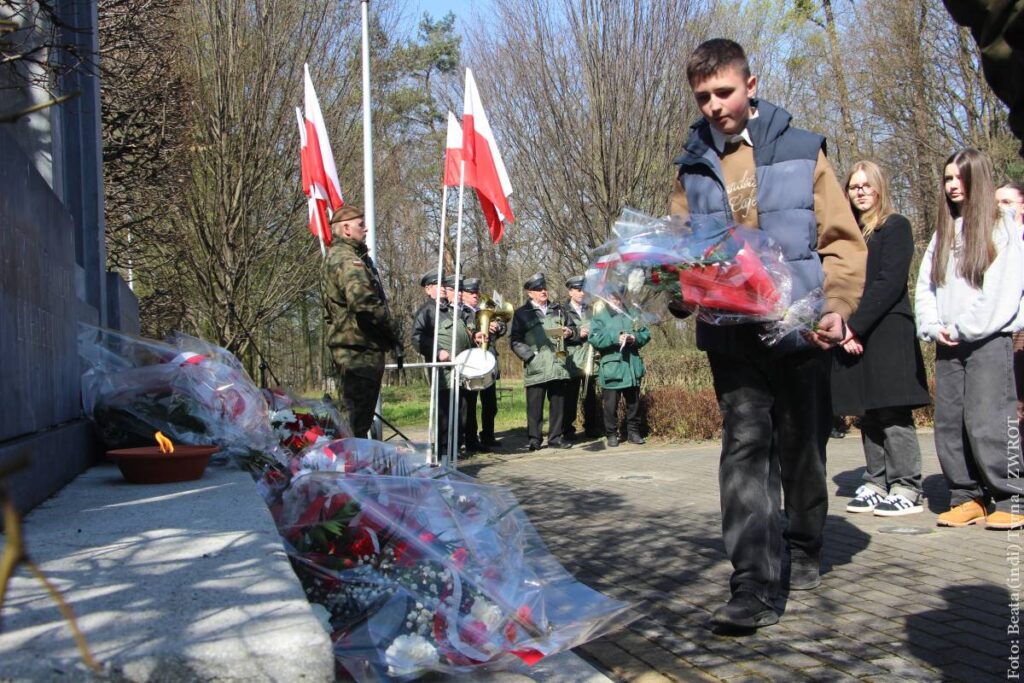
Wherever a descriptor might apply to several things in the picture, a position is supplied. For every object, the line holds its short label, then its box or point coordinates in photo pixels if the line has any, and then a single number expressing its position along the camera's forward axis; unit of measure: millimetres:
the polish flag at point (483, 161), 10477
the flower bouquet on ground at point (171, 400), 5383
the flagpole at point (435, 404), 10273
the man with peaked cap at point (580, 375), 12992
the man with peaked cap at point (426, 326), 11688
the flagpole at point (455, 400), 9875
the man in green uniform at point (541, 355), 12367
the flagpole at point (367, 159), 13461
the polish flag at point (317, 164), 11875
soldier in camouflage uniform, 7395
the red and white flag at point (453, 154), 10883
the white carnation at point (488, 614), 3287
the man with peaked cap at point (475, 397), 12234
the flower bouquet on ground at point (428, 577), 3150
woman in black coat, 6262
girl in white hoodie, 5750
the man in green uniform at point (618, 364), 11945
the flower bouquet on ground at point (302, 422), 5395
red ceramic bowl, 4352
